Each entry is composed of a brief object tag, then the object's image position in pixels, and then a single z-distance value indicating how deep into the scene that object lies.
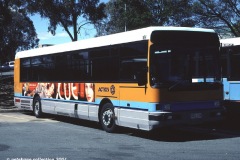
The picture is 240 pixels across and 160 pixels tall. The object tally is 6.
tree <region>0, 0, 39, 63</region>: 30.50
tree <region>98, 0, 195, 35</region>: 45.72
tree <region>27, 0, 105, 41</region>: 33.38
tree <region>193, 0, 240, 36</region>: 37.69
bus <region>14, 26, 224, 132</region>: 10.65
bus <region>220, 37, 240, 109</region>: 13.59
